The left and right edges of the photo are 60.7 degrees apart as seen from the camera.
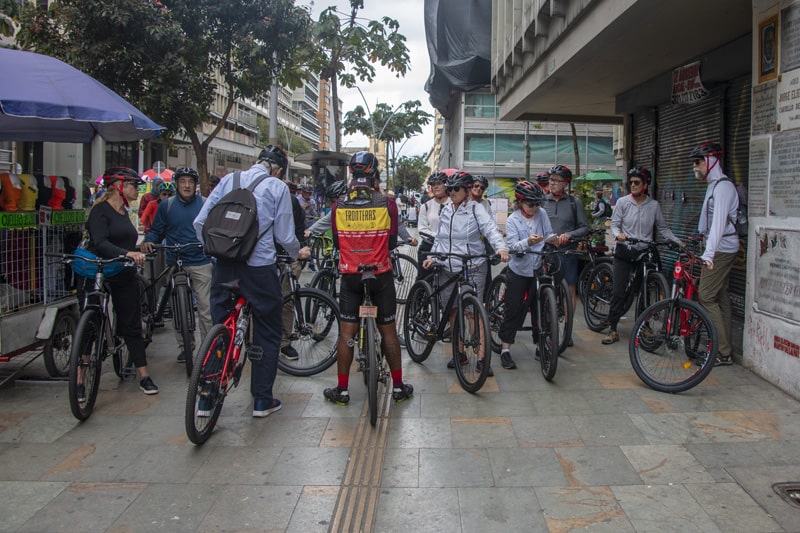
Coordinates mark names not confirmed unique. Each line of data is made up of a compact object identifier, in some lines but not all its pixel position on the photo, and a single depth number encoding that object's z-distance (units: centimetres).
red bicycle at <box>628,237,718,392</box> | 538
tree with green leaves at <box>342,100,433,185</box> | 4066
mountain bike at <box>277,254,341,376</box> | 617
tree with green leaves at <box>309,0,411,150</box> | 1681
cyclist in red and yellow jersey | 493
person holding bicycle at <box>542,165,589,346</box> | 734
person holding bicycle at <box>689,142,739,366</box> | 599
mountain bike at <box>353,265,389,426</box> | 468
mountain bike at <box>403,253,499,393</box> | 551
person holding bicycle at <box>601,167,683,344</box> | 712
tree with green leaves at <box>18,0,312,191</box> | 1143
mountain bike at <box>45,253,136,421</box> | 483
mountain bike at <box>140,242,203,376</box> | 596
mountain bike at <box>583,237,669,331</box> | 688
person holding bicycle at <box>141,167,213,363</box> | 639
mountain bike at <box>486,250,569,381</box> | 575
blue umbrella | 519
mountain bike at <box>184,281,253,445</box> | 432
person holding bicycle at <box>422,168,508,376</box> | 620
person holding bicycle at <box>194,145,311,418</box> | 489
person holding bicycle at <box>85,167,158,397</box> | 544
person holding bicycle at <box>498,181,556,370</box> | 631
